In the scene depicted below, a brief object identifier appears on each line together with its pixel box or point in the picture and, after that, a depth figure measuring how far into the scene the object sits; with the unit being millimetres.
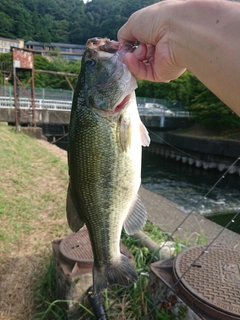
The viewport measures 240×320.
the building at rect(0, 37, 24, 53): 92188
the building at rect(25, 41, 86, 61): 95100
